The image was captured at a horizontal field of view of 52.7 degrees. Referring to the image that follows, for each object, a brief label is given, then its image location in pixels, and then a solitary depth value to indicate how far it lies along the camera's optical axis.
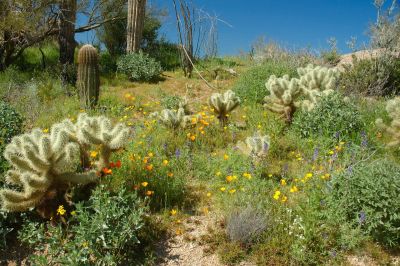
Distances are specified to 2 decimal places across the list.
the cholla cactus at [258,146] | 4.70
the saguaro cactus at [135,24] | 12.12
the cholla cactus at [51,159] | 3.40
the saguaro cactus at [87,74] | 7.95
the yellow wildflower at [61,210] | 3.47
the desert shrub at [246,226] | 3.55
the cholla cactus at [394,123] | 5.27
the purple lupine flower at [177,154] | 4.79
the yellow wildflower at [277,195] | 3.81
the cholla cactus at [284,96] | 6.31
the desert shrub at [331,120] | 5.79
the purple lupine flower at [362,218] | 3.39
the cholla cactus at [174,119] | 5.98
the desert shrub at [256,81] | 8.45
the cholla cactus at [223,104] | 6.32
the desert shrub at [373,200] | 3.46
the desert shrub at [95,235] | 3.32
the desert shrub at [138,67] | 11.02
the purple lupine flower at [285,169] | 4.45
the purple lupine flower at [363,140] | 5.00
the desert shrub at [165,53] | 13.59
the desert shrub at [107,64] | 11.88
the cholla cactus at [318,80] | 7.04
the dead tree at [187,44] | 11.21
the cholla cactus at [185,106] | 6.98
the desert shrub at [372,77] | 9.52
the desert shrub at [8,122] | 4.94
